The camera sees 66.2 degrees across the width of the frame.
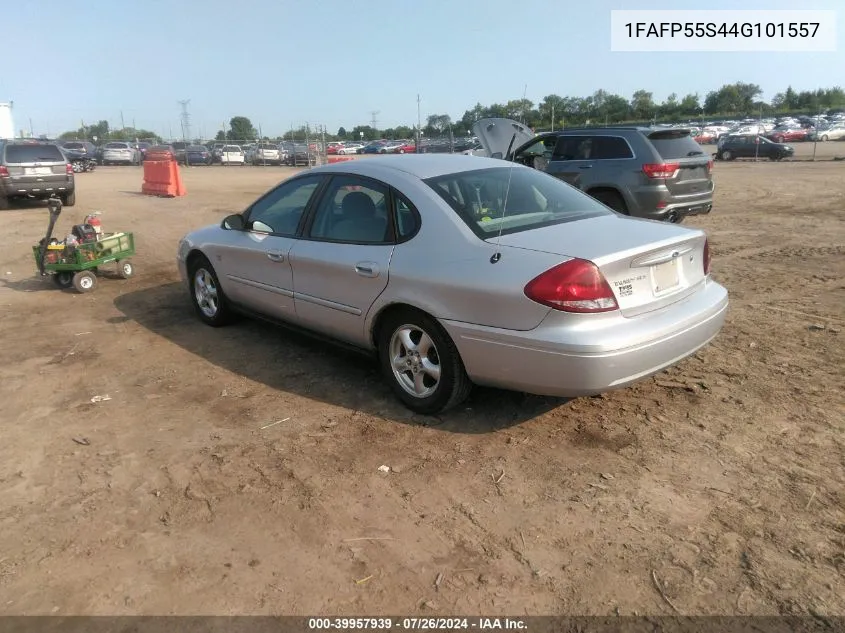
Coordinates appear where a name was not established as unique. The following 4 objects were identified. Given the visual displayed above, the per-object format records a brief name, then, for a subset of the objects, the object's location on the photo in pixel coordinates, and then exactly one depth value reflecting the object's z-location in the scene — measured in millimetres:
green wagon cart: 7566
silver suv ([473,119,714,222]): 9188
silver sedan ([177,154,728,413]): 3393
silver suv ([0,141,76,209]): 15898
